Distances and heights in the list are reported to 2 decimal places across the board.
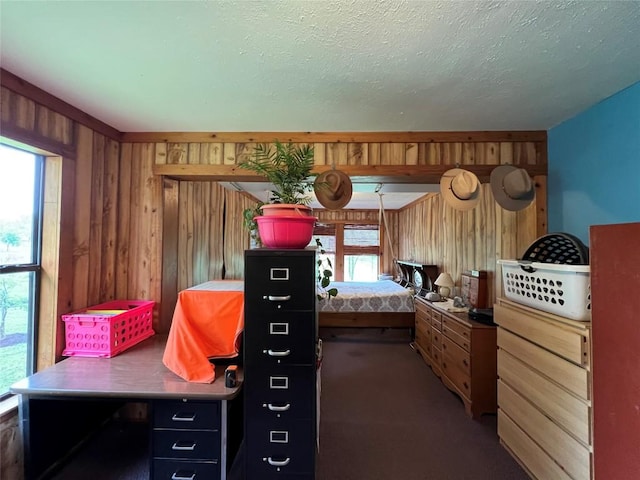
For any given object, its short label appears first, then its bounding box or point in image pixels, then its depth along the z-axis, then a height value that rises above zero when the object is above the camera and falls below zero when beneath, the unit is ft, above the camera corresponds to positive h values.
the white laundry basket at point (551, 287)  4.57 -0.72
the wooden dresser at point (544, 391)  4.48 -2.69
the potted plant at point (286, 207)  4.94 +0.73
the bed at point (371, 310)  14.49 -3.26
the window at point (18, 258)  5.45 -0.26
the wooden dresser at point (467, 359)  7.85 -3.40
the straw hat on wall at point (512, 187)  6.69 +1.51
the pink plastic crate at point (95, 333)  6.16 -1.97
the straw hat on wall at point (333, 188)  6.67 +1.45
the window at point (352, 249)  25.46 -0.12
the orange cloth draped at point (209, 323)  5.51 -1.54
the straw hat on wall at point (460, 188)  6.66 +1.46
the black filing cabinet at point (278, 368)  4.87 -2.15
